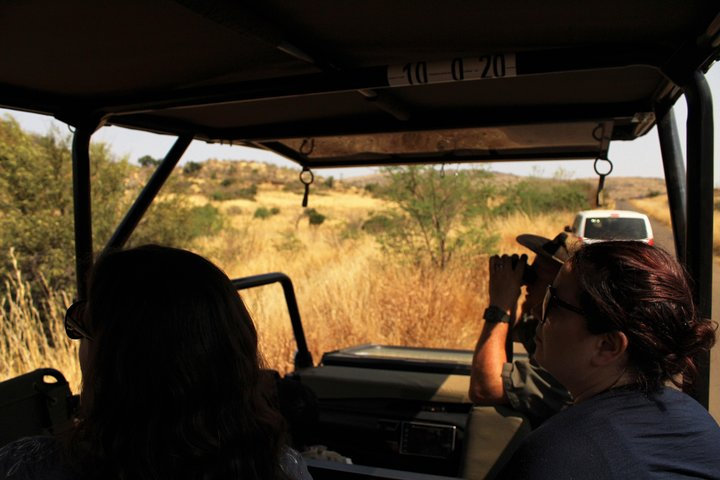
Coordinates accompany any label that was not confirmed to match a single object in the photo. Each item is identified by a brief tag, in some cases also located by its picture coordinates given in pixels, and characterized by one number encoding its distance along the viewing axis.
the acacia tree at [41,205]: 8.51
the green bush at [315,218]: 27.60
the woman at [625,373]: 1.16
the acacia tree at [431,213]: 10.73
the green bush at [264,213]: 31.99
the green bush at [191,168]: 52.09
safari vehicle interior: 1.36
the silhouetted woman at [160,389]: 0.95
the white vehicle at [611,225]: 10.44
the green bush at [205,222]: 13.00
